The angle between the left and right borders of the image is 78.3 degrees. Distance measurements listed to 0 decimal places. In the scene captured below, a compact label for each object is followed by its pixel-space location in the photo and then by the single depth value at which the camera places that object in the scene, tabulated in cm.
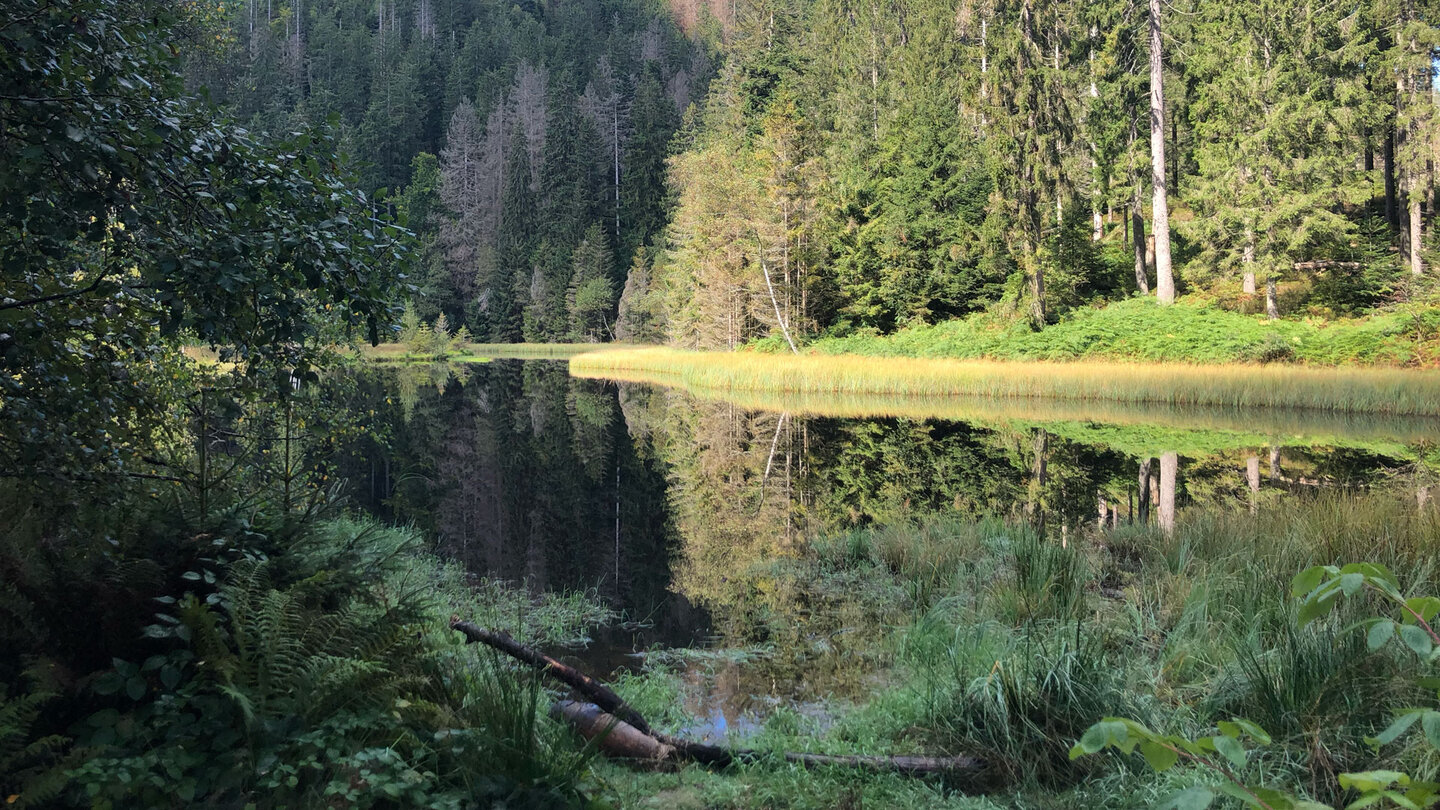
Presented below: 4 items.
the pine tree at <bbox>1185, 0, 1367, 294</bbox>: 2569
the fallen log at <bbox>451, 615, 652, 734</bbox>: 364
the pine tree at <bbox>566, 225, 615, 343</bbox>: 6150
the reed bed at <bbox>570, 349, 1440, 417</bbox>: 1750
